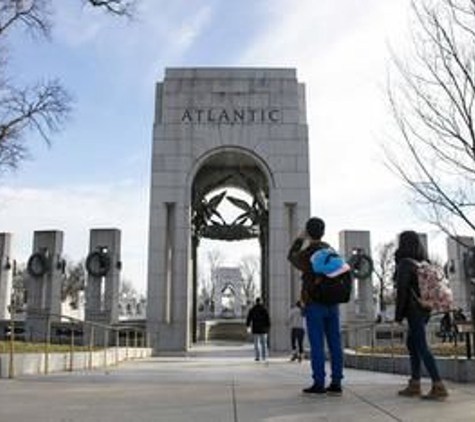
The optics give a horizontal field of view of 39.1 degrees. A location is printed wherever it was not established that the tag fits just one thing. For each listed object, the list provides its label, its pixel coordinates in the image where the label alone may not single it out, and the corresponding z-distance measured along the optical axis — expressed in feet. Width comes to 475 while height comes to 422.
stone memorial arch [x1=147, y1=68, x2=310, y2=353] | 85.35
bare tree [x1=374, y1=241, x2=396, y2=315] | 263.04
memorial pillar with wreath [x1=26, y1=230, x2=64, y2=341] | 101.71
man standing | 21.84
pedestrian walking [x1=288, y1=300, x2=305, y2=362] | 62.80
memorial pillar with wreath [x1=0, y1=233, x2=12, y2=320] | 108.88
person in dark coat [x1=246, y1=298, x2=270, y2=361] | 60.44
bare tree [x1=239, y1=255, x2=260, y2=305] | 283.77
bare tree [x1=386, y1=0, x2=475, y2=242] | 36.70
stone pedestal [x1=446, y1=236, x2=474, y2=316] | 104.27
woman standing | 22.24
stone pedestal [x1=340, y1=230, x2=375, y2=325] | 95.66
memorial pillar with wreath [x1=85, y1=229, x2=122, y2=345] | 96.63
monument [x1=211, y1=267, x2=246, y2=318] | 212.48
